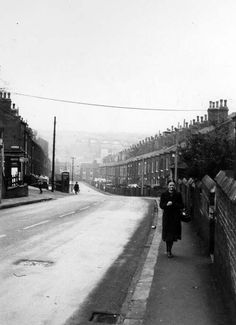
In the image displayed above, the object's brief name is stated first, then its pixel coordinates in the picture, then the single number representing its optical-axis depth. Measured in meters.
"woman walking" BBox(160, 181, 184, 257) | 9.81
